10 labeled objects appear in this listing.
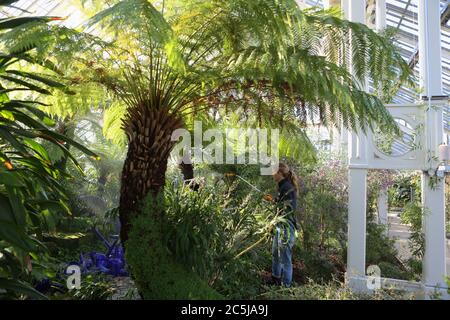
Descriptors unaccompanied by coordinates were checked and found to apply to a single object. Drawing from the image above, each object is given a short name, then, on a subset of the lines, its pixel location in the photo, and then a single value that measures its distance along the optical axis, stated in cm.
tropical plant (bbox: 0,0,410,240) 291
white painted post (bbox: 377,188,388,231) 735
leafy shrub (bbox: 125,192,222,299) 262
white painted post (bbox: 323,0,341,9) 771
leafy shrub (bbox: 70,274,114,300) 308
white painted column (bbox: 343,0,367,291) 429
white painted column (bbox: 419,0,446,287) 399
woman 354
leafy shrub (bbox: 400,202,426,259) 448
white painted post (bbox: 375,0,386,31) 666
